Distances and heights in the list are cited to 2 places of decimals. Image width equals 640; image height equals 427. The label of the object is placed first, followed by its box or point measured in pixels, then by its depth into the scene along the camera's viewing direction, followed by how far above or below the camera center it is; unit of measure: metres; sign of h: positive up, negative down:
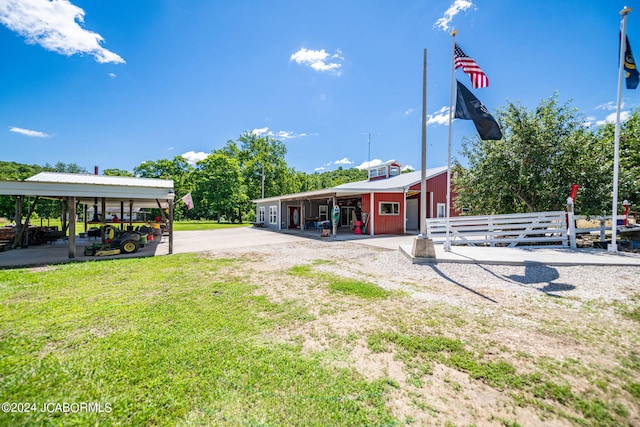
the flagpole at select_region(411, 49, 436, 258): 6.78 +0.36
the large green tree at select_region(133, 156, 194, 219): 39.75 +6.47
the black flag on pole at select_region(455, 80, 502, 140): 6.54 +2.73
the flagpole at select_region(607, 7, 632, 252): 7.24 +3.54
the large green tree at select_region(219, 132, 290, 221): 39.66 +7.84
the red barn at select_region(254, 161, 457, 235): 15.48 +0.73
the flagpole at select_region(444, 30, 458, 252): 7.04 +3.35
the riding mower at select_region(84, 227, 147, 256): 8.77 -1.27
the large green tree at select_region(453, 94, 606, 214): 9.97 +2.33
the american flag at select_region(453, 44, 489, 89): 6.88 +3.95
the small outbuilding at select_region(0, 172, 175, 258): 7.62 +0.64
